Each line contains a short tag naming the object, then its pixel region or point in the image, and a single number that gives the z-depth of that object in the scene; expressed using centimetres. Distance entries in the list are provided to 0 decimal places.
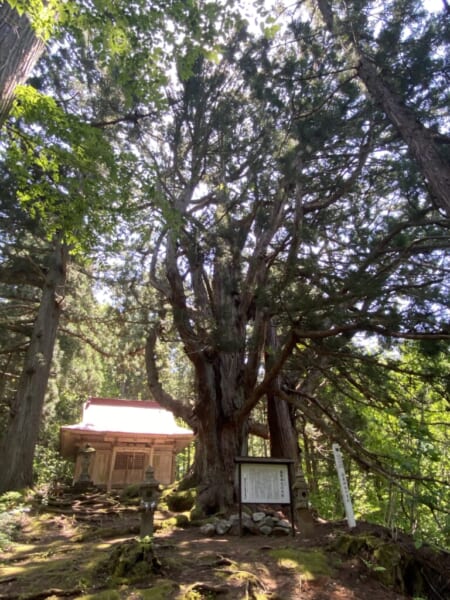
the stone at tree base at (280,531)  559
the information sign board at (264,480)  552
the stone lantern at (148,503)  462
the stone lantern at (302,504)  520
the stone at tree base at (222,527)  564
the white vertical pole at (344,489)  514
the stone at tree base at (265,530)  561
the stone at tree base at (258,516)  596
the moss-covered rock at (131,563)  327
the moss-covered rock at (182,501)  785
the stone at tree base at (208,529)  555
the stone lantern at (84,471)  1078
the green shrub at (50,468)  1406
